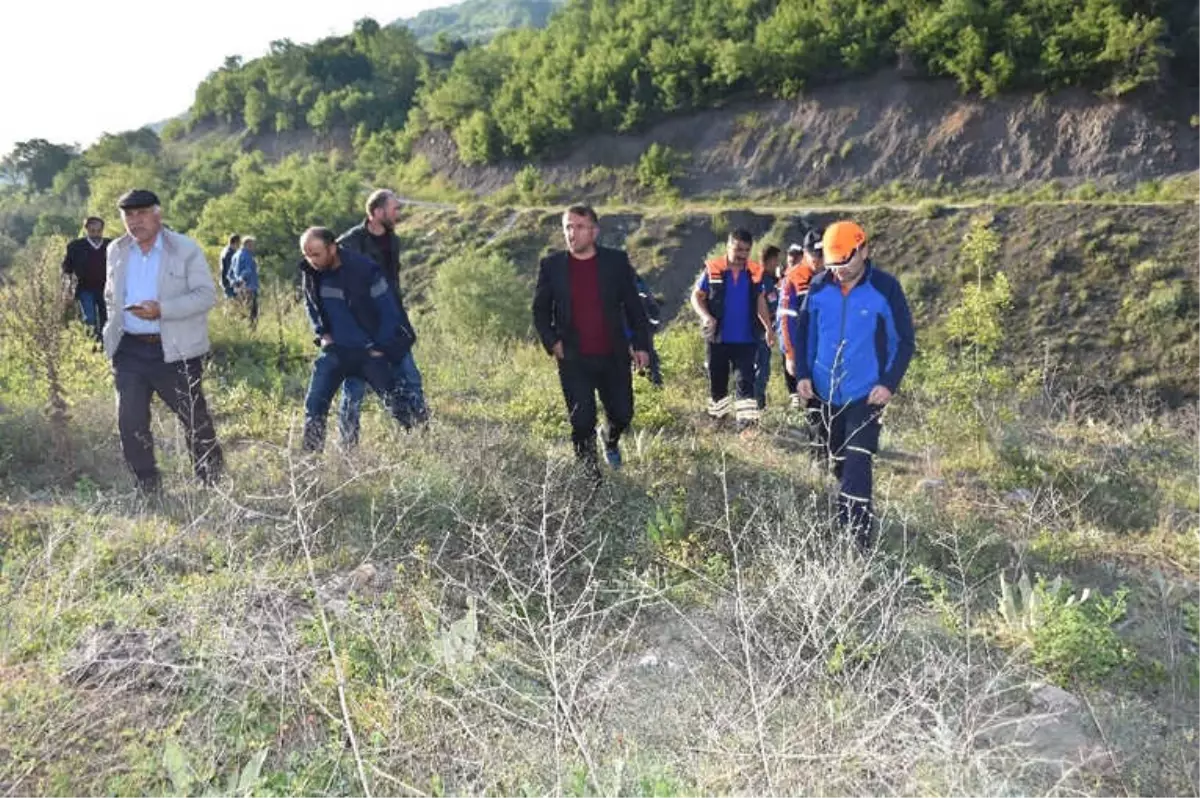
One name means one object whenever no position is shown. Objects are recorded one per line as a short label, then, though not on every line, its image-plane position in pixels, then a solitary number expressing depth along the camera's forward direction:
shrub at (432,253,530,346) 18.84
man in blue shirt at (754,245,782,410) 6.21
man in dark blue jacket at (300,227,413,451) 4.79
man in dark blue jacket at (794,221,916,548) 3.61
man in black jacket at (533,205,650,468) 4.38
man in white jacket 4.17
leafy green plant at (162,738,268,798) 1.93
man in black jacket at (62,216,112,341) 7.16
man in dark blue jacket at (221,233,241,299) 10.97
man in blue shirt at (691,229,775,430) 5.80
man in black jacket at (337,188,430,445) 5.05
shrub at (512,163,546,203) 38.56
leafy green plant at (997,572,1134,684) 2.73
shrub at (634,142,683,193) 34.07
